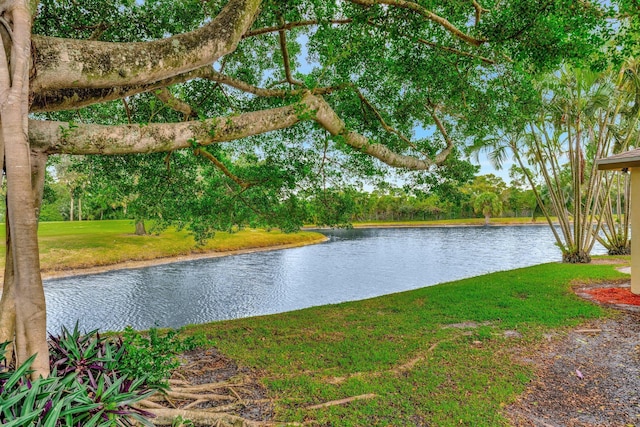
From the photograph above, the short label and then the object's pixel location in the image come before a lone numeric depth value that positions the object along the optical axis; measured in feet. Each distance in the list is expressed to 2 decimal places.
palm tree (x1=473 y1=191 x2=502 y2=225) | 138.41
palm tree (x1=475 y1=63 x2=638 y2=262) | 33.14
